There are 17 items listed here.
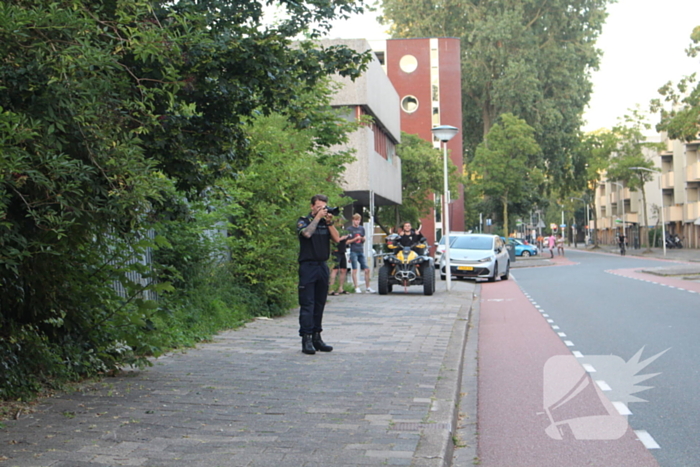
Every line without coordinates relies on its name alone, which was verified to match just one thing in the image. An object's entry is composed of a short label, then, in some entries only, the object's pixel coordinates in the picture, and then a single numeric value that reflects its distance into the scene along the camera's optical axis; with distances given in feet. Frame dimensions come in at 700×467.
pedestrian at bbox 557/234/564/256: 210.90
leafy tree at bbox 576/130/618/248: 199.11
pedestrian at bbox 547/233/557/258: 196.67
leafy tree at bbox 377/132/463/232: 164.55
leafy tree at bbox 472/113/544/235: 179.93
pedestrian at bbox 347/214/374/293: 64.22
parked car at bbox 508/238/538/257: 219.20
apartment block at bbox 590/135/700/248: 231.91
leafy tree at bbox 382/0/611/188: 176.04
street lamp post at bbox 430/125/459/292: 73.00
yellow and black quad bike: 66.54
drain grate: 19.16
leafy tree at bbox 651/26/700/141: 112.27
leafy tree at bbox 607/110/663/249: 213.25
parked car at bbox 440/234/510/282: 96.73
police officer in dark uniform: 30.96
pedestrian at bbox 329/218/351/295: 61.24
